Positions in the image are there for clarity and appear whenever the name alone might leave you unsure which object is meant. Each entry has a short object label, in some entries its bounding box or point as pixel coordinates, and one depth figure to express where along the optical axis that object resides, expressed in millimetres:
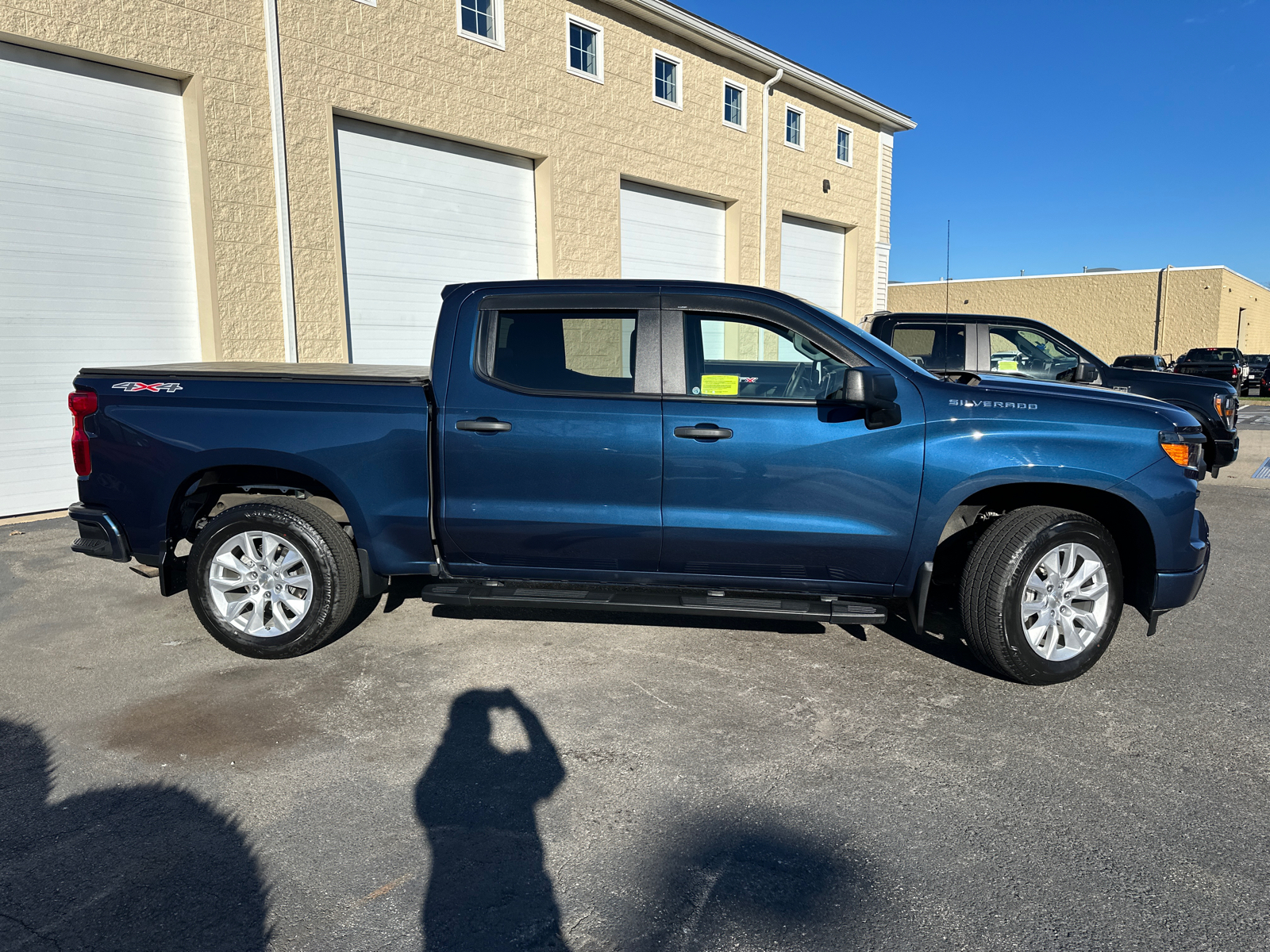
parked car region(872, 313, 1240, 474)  8797
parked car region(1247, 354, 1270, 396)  32094
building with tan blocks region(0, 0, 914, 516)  8234
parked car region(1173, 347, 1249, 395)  27578
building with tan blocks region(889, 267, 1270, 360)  43844
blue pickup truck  3934
